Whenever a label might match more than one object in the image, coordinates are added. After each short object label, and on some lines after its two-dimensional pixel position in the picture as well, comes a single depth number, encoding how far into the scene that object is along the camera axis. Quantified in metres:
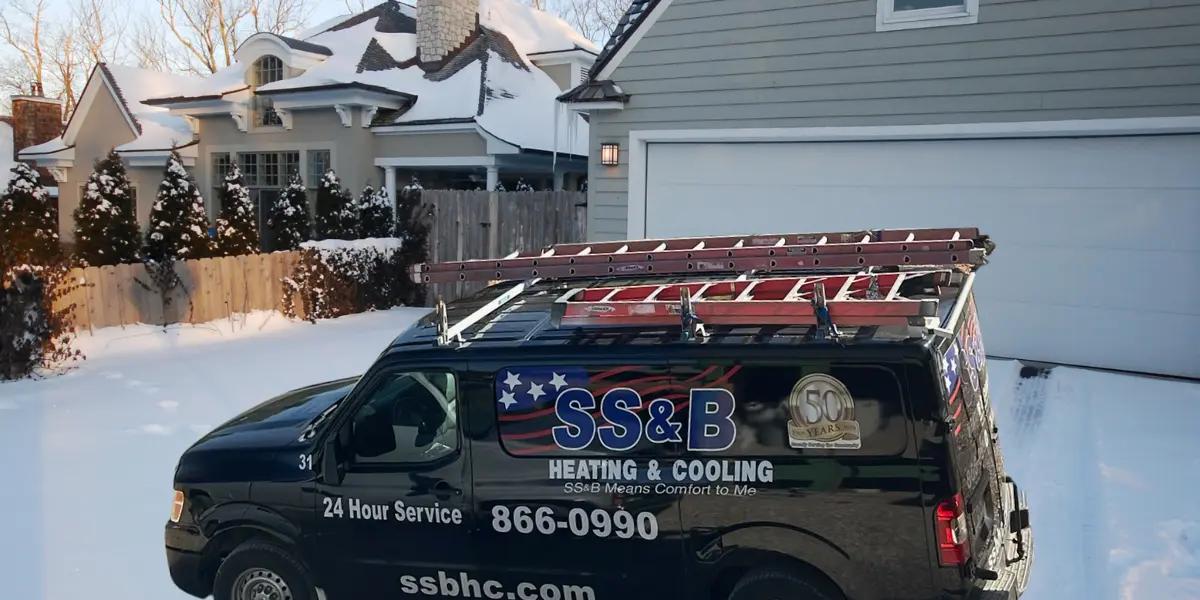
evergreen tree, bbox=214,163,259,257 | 14.07
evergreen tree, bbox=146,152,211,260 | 13.33
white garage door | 9.11
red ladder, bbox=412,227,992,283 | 4.58
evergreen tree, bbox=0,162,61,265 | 10.79
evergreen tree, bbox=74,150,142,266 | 13.70
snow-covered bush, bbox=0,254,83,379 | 9.48
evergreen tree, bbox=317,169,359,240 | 15.15
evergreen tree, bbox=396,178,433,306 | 14.66
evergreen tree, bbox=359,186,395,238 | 15.03
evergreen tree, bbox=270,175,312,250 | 15.59
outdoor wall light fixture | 12.16
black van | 3.58
